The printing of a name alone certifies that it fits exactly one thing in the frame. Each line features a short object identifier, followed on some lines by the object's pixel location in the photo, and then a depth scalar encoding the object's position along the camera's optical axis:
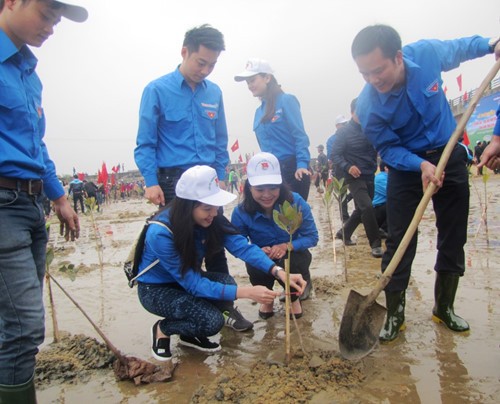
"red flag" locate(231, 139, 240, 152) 33.28
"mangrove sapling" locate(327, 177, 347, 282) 4.24
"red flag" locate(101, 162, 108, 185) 32.37
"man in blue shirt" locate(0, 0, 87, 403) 1.60
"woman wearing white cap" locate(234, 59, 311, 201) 3.70
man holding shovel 2.32
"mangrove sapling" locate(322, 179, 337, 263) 4.43
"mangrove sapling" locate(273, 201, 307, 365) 2.03
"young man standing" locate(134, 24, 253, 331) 2.89
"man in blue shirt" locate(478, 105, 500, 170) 2.29
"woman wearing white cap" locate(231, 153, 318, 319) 3.04
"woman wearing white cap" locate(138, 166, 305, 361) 2.49
